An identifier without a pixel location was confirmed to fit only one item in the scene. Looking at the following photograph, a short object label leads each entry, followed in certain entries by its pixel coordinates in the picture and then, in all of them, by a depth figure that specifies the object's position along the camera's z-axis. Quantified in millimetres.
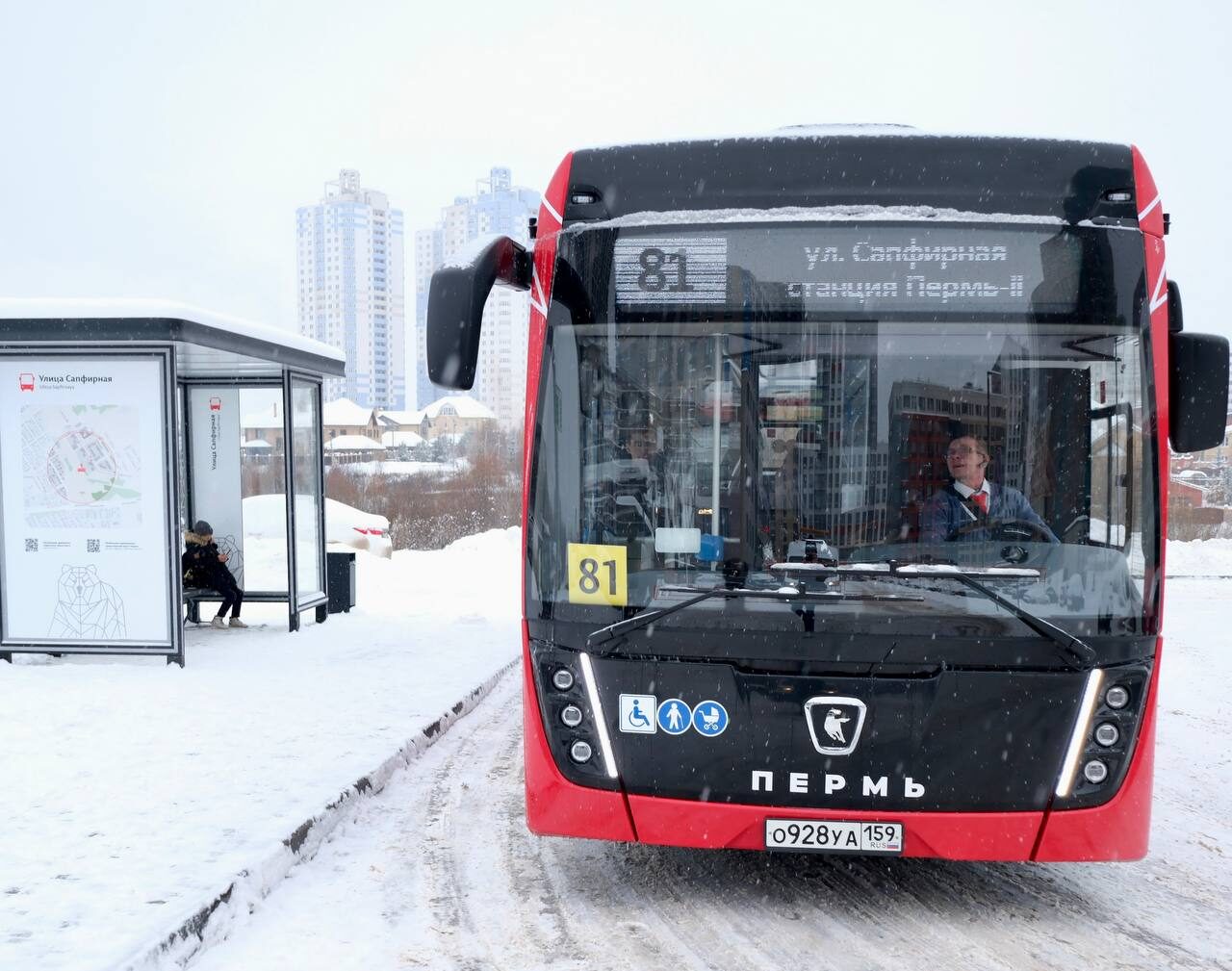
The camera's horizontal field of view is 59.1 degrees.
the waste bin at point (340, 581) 13578
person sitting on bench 11820
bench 11828
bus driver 3959
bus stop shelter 9117
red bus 3959
